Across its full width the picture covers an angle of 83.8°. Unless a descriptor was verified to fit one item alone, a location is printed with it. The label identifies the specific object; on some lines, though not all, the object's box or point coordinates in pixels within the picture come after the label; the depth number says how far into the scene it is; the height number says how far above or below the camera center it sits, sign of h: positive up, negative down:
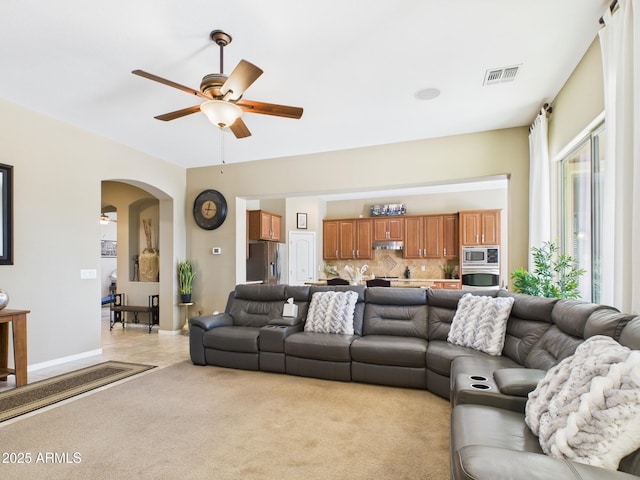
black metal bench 6.34 -1.20
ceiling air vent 3.18 +1.52
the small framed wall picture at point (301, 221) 8.61 +0.50
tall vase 6.89 -0.43
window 3.04 +0.32
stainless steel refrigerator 7.44 -0.45
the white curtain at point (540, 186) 3.86 +0.60
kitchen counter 7.38 -0.89
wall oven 7.51 -0.80
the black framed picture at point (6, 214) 3.69 +0.31
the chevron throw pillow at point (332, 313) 3.98 -0.82
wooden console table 3.35 -0.95
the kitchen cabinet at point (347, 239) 8.69 +0.05
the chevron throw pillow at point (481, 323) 3.11 -0.76
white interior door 8.52 -0.37
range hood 8.40 -0.10
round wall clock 6.10 +0.57
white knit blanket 1.19 -0.63
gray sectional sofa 1.32 -0.88
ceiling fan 2.51 +1.13
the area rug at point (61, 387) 2.95 -1.37
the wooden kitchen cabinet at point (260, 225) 7.47 +0.36
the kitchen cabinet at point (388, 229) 8.42 +0.29
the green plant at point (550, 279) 3.13 -0.38
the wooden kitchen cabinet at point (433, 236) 8.09 +0.11
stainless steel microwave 7.54 -0.34
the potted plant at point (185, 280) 6.05 -0.65
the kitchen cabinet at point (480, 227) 7.62 +0.29
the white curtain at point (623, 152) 1.91 +0.51
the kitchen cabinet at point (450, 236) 7.98 +0.10
